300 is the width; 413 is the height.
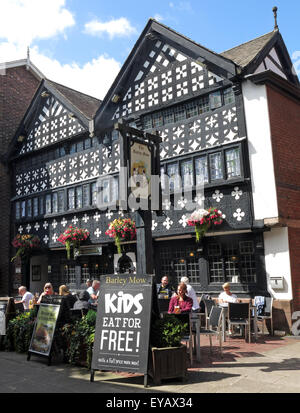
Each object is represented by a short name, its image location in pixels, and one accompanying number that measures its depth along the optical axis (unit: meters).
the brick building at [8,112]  20.36
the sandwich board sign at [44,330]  8.05
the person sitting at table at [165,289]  11.53
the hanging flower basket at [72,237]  16.39
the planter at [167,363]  6.29
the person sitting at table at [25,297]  11.40
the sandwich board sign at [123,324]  6.36
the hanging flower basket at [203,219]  12.22
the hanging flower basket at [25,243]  18.38
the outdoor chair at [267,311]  10.80
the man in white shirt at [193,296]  8.98
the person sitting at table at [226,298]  10.56
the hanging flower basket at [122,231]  14.50
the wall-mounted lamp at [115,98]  15.99
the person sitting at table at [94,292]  10.88
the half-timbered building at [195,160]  11.77
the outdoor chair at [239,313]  9.59
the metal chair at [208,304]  11.44
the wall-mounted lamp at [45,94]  19.58
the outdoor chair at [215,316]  8.74
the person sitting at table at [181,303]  8.18
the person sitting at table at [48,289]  10.70
